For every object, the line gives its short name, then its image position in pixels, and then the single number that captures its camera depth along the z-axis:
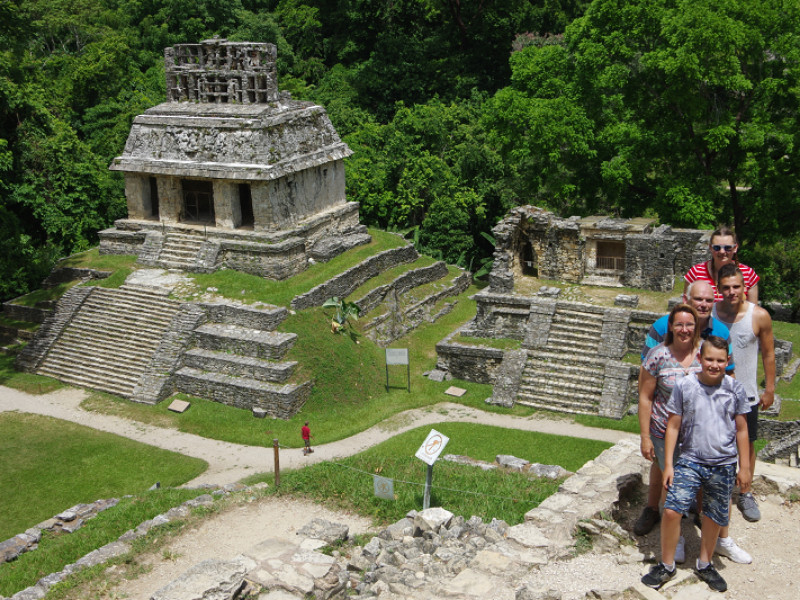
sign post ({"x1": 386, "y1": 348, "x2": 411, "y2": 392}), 22.16
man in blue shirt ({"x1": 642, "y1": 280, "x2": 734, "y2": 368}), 9.28
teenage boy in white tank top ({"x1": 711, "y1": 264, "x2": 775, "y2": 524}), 9.77
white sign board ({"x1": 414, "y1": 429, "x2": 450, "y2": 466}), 12.54
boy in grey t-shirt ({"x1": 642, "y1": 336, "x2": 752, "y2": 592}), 8.70
